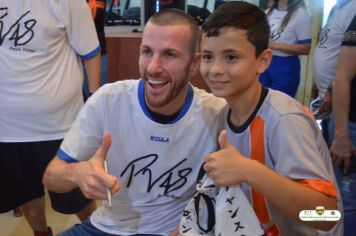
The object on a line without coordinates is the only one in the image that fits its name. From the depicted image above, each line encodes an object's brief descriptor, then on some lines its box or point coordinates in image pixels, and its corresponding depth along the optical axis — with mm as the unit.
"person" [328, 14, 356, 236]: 1341
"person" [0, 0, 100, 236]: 1552
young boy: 891
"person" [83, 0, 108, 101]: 2455
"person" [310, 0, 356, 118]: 1594
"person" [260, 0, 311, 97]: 2477
